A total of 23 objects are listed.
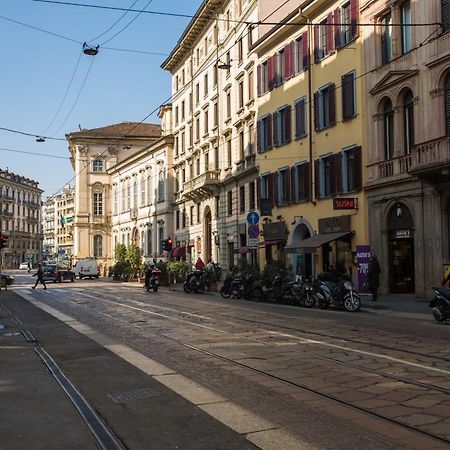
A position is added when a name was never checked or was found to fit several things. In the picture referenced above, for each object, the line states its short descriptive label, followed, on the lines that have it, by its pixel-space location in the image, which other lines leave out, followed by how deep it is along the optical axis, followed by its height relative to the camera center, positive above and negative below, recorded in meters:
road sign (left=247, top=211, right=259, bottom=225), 28.38 +1.88
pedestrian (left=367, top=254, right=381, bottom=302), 24.34 -0.61
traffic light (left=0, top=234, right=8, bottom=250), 31.88 +1.13
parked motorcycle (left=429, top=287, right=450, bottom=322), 16.39 -1.16
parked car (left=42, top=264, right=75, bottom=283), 54.91 -0.88
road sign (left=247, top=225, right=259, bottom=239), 28.06 +1.27
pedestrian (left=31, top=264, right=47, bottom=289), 39.75 -0.76
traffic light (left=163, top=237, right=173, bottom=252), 42.82 +1.13
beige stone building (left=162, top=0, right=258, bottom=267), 42.78 +10.04
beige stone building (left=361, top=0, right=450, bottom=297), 23.69 +4.82
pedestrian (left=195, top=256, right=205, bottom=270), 40.01 -0.21
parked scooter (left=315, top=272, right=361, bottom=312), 21.28 -1.06
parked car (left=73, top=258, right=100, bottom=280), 66.81 -0.63
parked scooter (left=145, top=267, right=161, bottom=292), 35.81 -1.04
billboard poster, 25.89 +0.00
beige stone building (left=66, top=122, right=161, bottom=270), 85.00 +11.23
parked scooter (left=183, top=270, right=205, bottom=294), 34.72 -1.10
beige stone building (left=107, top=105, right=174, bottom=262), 63.43 +7.34
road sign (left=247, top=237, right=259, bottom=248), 28.25 +0.80
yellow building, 29.47 +6.36
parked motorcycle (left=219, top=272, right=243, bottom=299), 29.65 -1.21
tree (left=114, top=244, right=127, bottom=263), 62.78 +1.05
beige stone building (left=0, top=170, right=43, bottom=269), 146.75 +11.00
